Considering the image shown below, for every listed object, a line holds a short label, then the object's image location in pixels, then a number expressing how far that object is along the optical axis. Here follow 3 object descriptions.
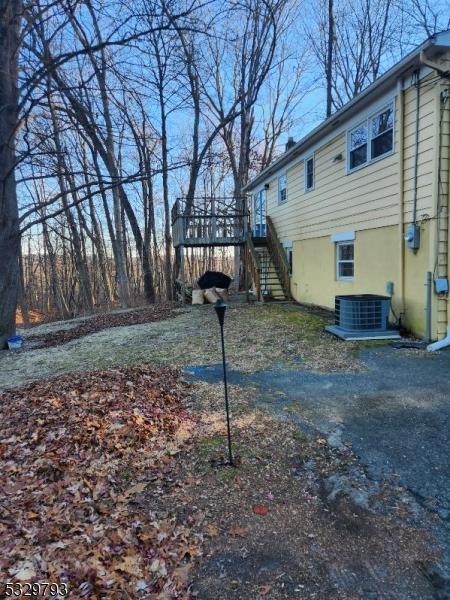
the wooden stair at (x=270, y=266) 13.30
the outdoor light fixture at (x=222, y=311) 3.12
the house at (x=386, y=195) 6.41
